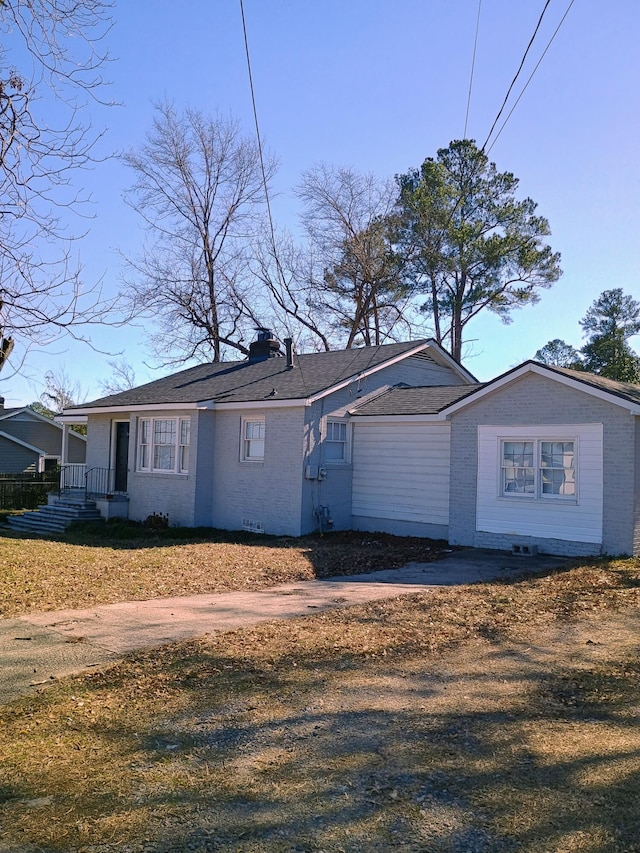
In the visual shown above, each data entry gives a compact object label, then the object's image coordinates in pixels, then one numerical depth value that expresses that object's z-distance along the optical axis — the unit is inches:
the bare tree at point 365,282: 1310.3
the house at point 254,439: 701.3
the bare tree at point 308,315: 1359.5
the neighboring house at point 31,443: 1421.0
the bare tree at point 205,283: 1366.9
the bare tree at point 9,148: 290.7
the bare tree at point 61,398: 2202.3
